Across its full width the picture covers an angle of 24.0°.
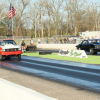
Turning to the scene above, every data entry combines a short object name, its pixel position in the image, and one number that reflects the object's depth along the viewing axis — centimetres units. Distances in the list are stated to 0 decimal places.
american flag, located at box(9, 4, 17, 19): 4153
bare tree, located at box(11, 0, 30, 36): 7719
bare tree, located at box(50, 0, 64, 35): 8062
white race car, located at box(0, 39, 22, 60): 1830
